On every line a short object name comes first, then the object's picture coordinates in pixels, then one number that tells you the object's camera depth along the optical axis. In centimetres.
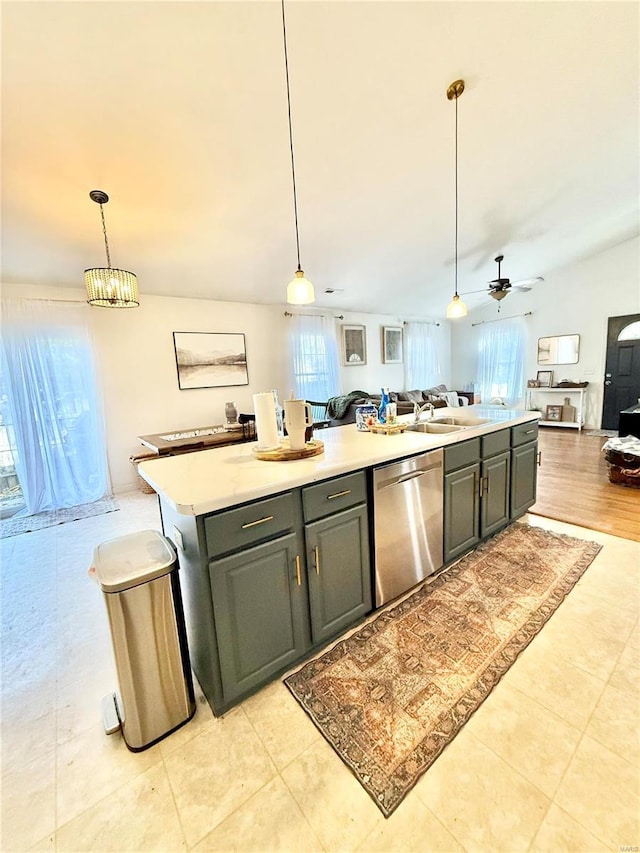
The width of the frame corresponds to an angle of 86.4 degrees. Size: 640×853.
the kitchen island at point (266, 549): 126
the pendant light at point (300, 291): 217
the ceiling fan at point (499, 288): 438
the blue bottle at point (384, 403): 246
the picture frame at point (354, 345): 641
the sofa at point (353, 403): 523
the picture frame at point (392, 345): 703
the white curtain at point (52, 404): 348
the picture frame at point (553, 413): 660
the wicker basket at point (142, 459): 397
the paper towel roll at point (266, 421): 174
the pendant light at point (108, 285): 253
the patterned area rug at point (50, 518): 327
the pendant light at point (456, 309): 333
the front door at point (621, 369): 578
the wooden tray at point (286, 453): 168
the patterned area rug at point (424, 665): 122
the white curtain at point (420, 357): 747
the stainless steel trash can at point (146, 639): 119
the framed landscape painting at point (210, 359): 460
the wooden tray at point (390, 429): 221
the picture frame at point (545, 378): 676
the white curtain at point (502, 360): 719
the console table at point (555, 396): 629
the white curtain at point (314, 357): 567
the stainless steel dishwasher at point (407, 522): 177
